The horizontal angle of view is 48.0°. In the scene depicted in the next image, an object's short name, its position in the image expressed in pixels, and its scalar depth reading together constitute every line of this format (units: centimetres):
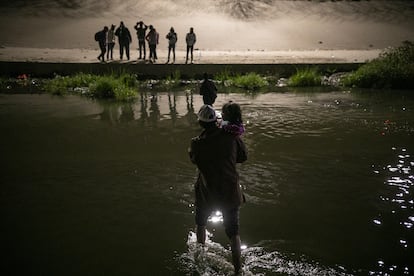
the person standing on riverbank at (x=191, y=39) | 2205
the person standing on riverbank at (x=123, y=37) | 2256
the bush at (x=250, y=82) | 1864
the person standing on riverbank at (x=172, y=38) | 2233
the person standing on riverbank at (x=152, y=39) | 2233
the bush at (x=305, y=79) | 1925
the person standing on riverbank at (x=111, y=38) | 2272
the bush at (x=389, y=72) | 1800
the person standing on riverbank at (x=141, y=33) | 2286
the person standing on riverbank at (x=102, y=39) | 2191
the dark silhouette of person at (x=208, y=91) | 1148
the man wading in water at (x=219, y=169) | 425
